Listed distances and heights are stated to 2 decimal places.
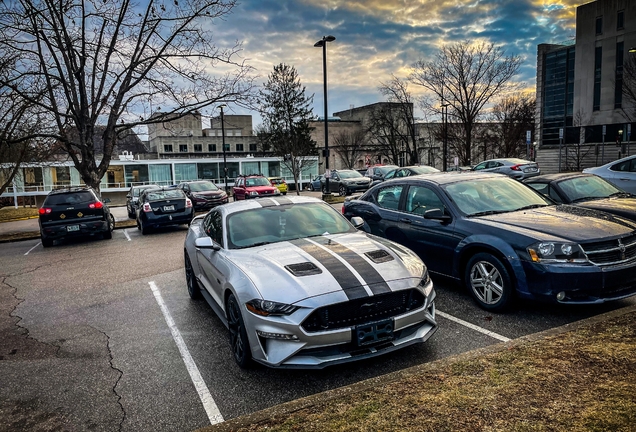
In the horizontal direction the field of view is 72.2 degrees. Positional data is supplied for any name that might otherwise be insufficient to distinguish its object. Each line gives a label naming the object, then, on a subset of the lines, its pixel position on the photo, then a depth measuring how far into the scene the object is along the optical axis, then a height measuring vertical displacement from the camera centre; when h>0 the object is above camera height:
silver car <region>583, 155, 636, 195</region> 10.88 -0.46
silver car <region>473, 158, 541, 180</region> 21.35 -0.49
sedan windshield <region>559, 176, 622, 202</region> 7.71 -0.58
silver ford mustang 3.56 -1.14
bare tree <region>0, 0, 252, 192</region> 14.93 +3.45
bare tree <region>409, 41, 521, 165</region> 37.62 +6.71
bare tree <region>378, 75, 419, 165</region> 48.76 +5.83
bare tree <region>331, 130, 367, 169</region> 67.00 +2.51
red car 25.30 -1.32
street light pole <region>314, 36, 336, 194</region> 21.48 +5.15
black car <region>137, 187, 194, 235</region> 14.16 -1.41
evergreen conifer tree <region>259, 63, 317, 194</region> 56.44 +7.93
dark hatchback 12.66 -1.32
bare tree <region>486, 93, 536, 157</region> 51.91 +4.22
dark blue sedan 4.58 -0.95
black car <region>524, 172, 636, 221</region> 7.20 -0.62
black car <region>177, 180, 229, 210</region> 21.70 -1.42
